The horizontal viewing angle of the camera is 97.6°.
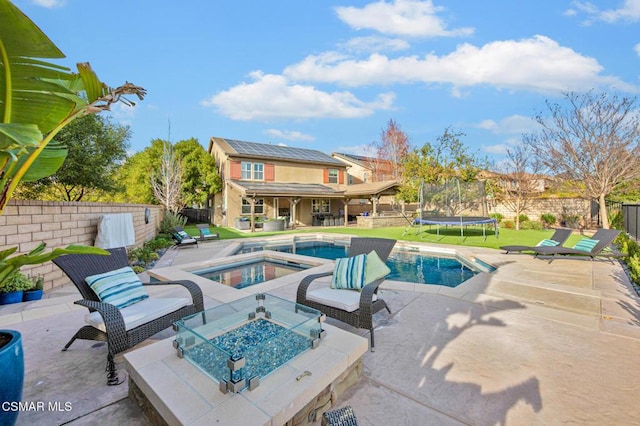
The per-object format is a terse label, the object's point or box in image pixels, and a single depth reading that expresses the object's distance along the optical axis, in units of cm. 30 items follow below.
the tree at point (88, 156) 998
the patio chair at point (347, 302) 336
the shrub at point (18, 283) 489
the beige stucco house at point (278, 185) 1972
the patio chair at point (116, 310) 278
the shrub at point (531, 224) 1628
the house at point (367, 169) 2778
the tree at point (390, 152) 2669
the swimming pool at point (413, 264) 763
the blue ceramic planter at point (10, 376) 181
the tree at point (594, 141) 1256
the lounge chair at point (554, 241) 813
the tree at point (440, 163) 1950
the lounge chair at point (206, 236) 1314
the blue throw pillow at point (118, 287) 326
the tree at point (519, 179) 1731
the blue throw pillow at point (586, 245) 758
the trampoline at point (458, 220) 1239
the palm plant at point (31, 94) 178
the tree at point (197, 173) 2191
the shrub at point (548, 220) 1744
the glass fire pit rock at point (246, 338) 227
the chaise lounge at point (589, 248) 734
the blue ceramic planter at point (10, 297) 484
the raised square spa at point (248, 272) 749
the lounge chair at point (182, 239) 1150
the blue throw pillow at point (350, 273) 404
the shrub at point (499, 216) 1892
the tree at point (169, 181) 1870
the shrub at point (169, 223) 1478
